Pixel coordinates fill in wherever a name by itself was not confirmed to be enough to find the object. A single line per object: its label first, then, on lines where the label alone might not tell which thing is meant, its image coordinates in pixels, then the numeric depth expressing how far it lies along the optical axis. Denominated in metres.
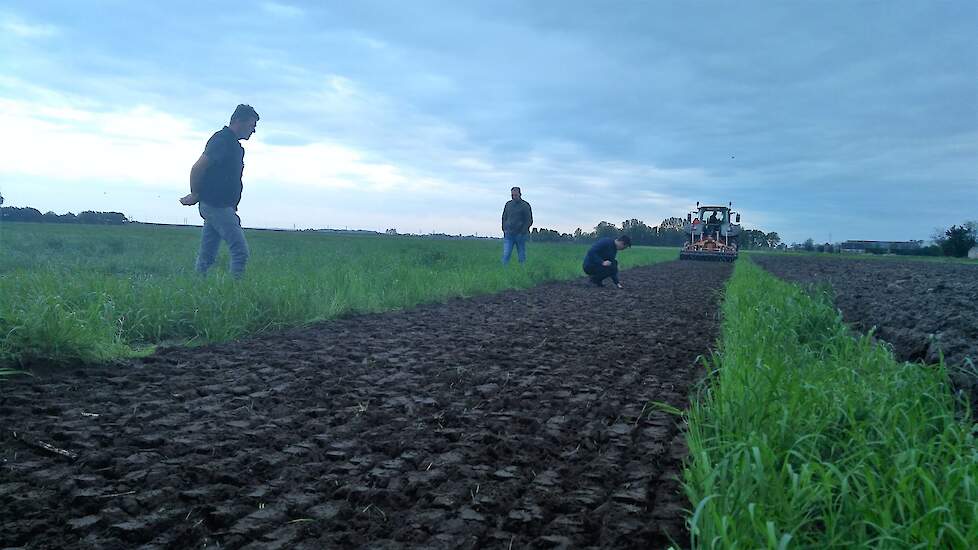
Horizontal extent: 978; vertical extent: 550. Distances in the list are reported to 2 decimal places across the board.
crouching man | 12.54
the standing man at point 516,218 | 14.53
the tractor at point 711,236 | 32.50
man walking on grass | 7.39
